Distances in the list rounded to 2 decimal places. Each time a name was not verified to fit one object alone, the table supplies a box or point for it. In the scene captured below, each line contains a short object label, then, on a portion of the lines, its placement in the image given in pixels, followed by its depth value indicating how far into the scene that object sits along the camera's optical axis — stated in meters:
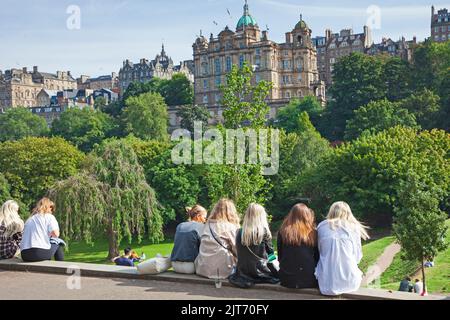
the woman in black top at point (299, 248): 10.80
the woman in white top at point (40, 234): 13.24
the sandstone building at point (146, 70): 163.88
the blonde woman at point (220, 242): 11.57
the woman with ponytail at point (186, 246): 12.04
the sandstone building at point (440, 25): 123.44
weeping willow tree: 35.47
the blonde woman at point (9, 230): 13.66
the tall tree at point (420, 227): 26.77
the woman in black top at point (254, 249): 11.00
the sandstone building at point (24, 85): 159.88
